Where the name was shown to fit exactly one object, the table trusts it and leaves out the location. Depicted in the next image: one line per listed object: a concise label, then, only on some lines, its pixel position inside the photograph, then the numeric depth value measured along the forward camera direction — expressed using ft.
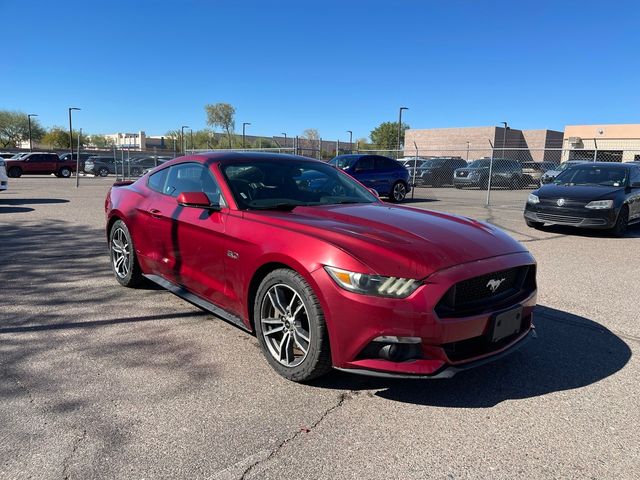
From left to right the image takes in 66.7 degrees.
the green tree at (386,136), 268.07
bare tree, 289.74
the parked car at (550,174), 68.64
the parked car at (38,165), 100.58
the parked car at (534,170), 86.69
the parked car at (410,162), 87.49
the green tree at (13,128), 242.78
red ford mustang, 9.04
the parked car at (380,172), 51.31
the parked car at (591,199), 30.83
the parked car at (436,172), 82.69
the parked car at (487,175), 78.84
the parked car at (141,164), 109.30
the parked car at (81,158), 109.56
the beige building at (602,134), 177.42
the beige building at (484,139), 192.97
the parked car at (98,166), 121.39
